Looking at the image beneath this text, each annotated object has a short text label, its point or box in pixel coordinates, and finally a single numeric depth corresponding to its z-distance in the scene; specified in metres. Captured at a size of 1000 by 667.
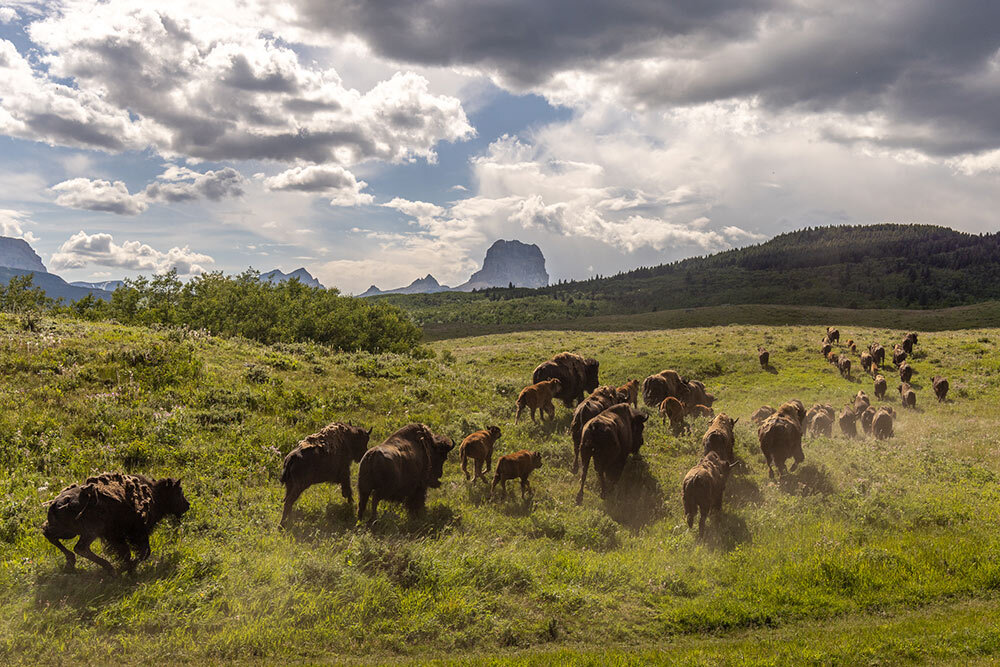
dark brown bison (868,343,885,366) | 37.47
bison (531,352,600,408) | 23.20
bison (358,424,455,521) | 10.88
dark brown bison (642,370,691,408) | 24.86
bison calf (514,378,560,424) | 19.73
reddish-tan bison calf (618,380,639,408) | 22.30
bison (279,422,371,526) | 10.71
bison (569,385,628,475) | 15.91
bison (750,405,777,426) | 22.44
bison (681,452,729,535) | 11.86
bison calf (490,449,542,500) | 13.43
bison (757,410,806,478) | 15.45
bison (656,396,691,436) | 20.53
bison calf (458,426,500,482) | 14.34
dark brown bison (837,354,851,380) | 35.16
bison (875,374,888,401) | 29.78
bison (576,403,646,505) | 14.05
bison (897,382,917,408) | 27.31
